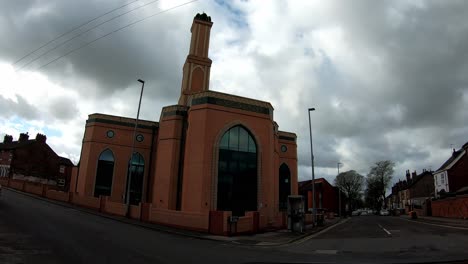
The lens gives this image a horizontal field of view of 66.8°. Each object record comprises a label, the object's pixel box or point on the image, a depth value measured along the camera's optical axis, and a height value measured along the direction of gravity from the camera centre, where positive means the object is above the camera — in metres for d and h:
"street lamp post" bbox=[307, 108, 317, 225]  31.50 +4.42
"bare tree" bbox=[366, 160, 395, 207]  89.25 +6.54
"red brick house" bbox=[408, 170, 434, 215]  86.06 +4.55
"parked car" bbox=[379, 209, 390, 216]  79.09 -1.70
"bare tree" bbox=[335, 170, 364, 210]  98.44 +5.60
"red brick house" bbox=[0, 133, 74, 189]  62.80 +5.60
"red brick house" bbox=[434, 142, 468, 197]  58.47 +5.73
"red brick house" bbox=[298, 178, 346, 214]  68.12 +1.69
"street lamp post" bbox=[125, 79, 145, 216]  30.19 +9.20
